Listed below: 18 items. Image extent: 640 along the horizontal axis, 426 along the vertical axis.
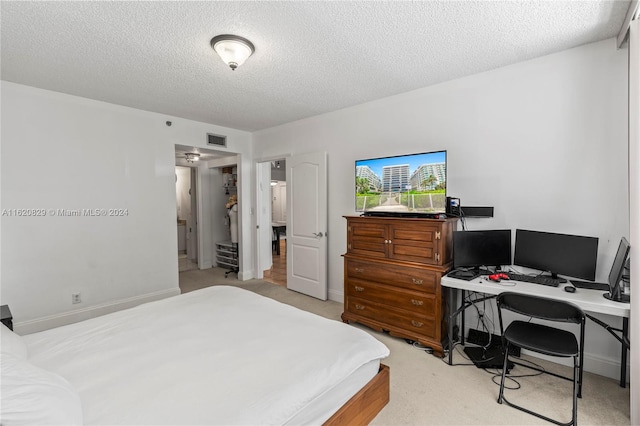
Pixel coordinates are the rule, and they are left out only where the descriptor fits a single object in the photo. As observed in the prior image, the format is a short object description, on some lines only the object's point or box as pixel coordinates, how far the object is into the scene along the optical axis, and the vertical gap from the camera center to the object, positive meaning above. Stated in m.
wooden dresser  2.68 -0.66
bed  1.09 -0.75
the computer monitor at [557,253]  2.26 -0.38
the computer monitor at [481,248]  2.67 -0.38
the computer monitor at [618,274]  1.92 -0.46
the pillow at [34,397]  0.90 -0.61
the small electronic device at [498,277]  2.47 -0.59
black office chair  1.85 -0.88
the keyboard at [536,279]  2.35 -0.60
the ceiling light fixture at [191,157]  5.46 +0.97
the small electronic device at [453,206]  2.87 +0.00
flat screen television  2.79 +0.22
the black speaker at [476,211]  2.76 -0.05
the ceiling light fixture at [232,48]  2.20 +1.19
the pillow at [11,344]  1.31 -0.62
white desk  1.95 -0.64
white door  4.23 -0.25
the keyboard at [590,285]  2.24 -0.61
